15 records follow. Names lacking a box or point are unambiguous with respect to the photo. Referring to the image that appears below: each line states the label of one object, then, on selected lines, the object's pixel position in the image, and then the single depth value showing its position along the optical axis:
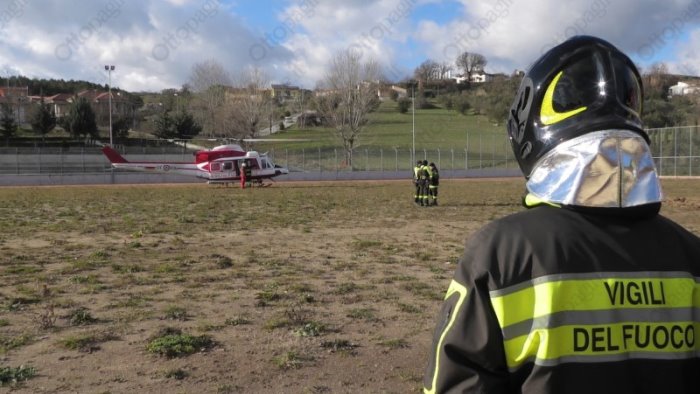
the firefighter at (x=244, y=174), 34.86
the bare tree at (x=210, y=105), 77.38
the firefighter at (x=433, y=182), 20.52
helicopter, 35.78
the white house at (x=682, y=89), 73.47
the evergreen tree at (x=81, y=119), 65.56
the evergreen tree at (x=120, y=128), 70.94
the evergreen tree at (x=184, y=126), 70.69
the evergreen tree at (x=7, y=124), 64.12
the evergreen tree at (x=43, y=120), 65.19
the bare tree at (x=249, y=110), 72.94
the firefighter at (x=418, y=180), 20.91
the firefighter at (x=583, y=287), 1.41
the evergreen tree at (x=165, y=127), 70.88
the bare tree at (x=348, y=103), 67.19
